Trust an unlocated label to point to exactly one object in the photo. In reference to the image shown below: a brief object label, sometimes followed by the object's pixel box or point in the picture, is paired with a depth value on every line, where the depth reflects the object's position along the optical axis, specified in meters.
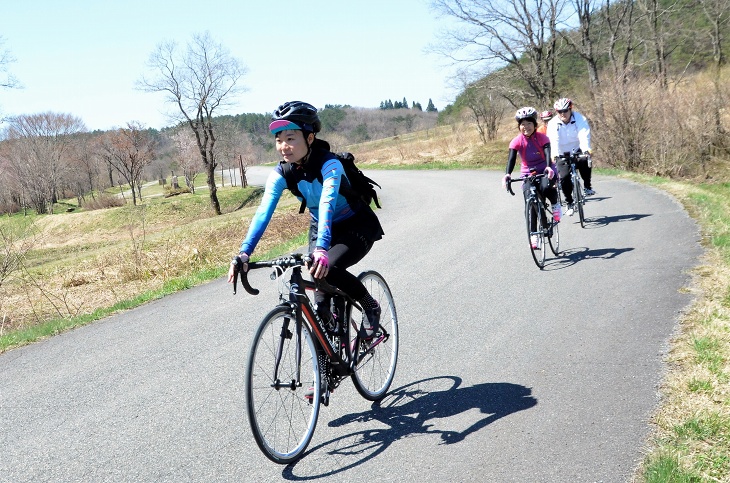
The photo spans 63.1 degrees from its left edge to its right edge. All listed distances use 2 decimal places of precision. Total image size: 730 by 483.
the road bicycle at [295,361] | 3.52
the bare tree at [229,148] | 48.56
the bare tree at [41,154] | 67.31
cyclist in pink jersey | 8.55
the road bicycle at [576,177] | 11.18
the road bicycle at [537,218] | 8.52
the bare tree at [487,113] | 45.94
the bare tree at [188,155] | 66.94
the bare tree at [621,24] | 35.22
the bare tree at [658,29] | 37.03
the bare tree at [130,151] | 65.12
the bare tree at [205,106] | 43.56
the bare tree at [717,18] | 40.59
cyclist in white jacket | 11.17
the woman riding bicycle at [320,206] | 3.84
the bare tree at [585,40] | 32.59
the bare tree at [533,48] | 32.81
